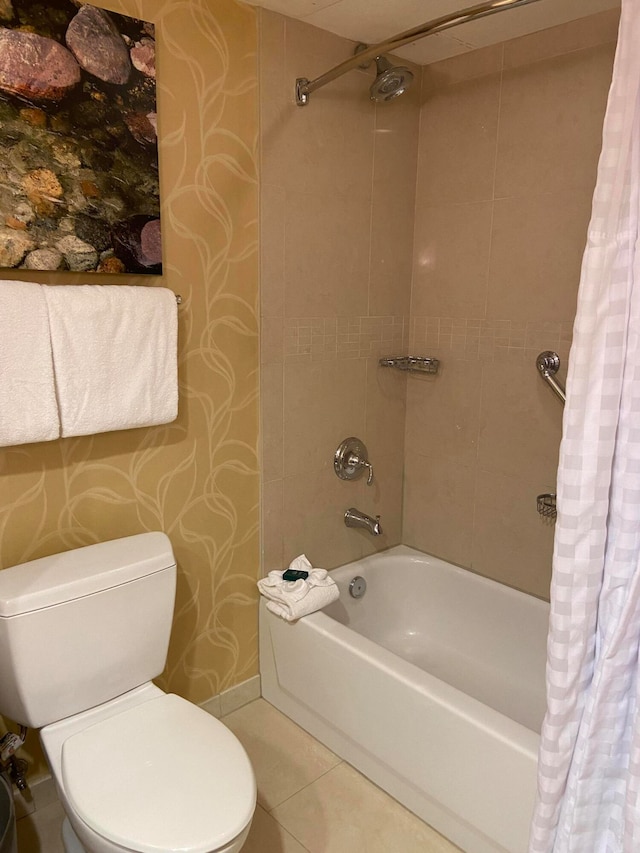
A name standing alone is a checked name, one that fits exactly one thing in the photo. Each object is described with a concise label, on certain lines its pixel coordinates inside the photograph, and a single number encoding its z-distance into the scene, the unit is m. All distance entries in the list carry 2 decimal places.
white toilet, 1.25
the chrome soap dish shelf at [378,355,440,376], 2.38
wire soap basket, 2.08
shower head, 1.83
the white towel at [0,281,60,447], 1.41
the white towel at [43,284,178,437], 1.51
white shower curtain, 0.95
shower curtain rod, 1.42
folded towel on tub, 2.00
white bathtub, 1.53
